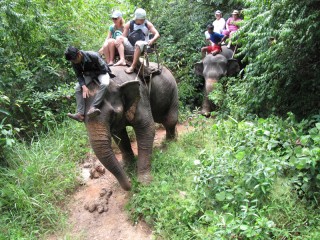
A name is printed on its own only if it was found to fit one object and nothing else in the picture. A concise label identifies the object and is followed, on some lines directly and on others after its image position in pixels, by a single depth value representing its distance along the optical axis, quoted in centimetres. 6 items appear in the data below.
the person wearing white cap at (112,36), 532
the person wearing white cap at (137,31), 548
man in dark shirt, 410
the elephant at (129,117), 424
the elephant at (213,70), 816
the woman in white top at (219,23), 948
